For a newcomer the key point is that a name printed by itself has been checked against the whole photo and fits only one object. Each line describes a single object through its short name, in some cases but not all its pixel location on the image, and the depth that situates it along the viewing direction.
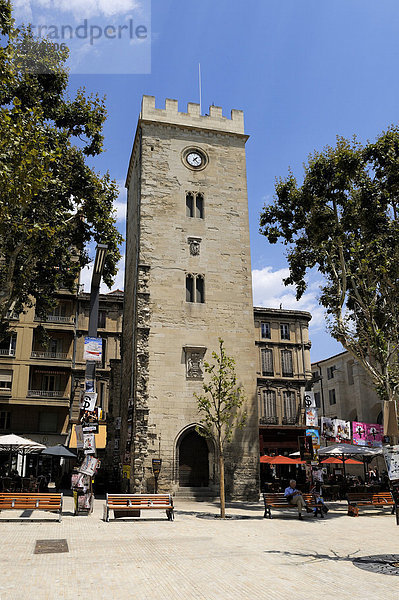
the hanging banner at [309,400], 21.14
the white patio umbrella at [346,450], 22.86
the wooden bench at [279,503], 15.91
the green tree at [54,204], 16.56
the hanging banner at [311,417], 20.48
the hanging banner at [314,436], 20.17
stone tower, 22.69
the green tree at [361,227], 19.50
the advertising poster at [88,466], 14.98
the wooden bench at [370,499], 17.62
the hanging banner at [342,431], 26.80
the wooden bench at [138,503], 14.44
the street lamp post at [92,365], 14.69
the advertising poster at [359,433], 26.91
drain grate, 9.44
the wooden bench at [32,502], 14.23
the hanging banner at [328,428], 26.58
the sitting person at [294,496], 15.75
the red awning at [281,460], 27.42
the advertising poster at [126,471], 22.26
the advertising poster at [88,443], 14.94
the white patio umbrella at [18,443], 20.20
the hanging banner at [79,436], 15.23
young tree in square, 23.09
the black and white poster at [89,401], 14.71
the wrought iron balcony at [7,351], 36.56
